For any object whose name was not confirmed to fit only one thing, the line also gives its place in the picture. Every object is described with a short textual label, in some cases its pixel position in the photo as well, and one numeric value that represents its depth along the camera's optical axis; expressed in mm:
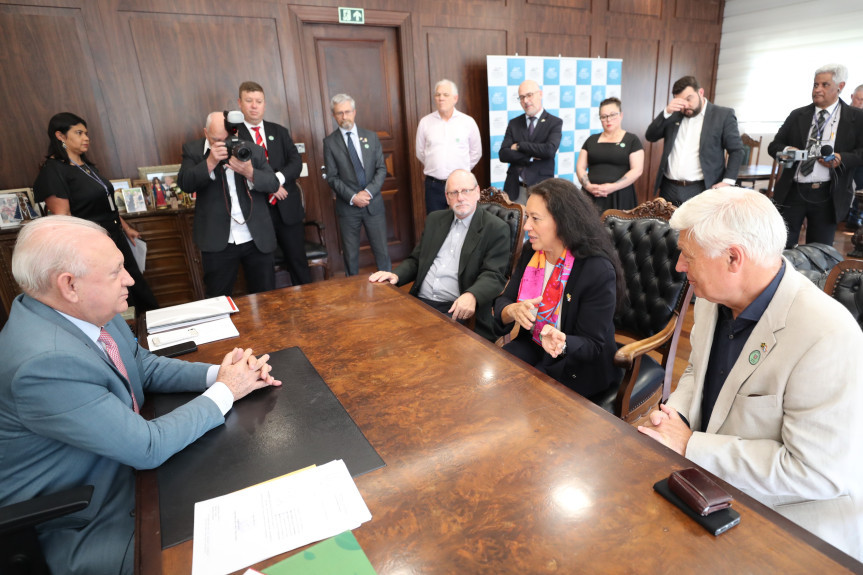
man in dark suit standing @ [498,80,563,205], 3732
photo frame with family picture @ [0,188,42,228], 3189
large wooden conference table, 691
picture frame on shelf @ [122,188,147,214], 3469
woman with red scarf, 1598
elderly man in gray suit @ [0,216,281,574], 910
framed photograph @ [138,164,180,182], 3697
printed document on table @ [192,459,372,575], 731
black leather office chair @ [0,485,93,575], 876
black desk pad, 866
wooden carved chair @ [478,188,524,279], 2338
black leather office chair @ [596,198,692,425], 1634
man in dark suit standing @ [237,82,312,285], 3004
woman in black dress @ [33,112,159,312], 2779
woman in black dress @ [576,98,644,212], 3492
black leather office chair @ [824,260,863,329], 1192
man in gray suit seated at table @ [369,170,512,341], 2160
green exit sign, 4148
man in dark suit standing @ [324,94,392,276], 3600
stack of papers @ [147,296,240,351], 1560
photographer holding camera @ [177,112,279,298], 2541
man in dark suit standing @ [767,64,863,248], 2924
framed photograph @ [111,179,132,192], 3568
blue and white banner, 4891
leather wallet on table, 731
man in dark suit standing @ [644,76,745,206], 3316
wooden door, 4234
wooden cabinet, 3506
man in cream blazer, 883
